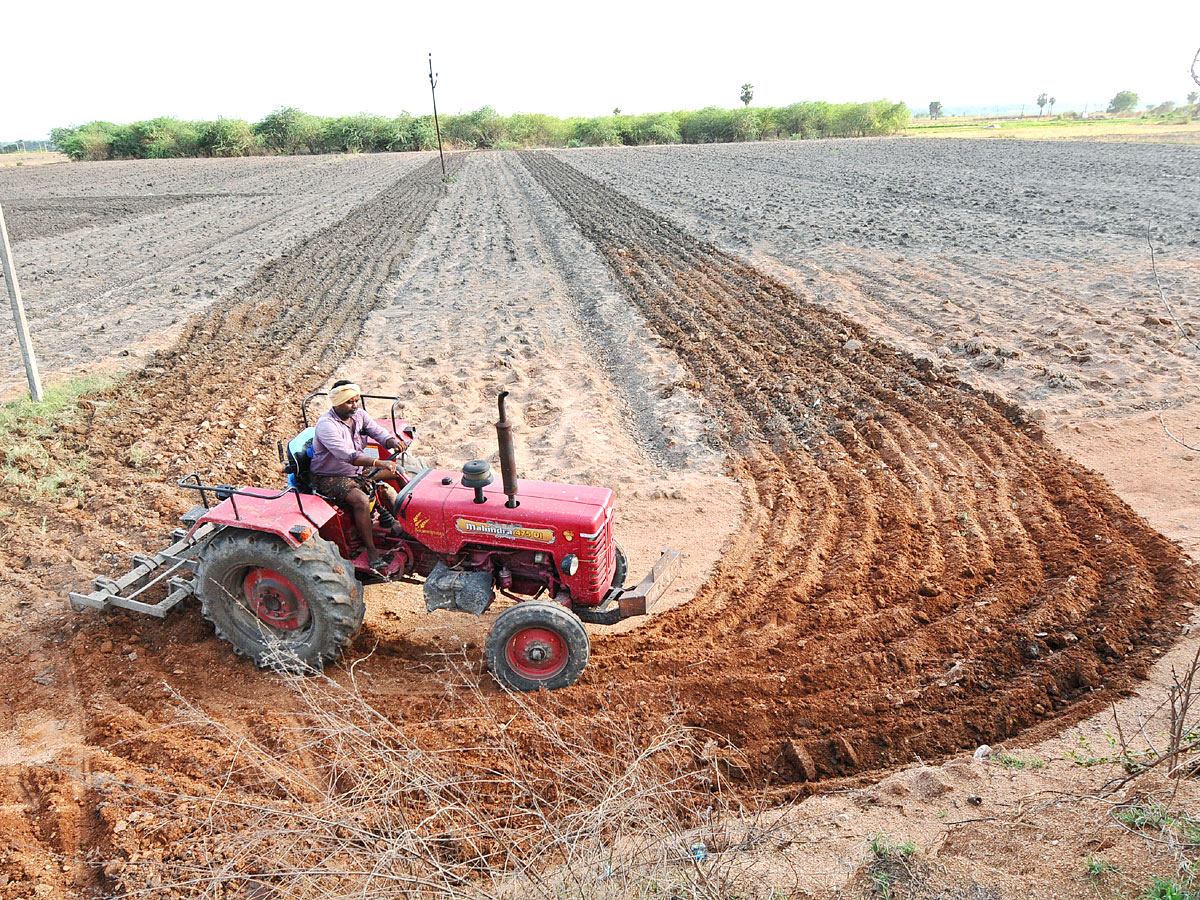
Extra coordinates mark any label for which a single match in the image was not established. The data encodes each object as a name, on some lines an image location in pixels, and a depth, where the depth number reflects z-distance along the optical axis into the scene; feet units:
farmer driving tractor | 16.17
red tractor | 15.38
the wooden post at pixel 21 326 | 27.25
